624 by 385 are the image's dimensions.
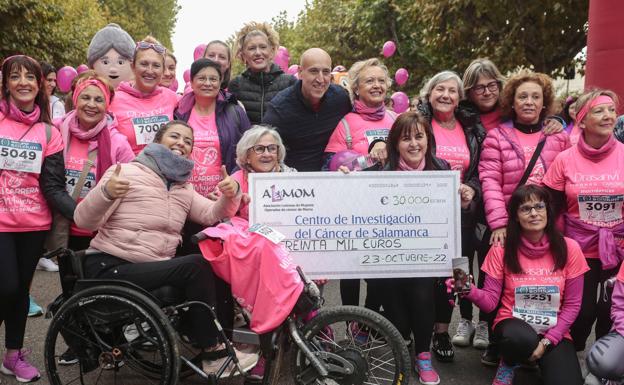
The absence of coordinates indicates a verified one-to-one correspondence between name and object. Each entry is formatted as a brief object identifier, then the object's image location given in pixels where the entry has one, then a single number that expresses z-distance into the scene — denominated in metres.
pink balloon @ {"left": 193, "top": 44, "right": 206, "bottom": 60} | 7.38
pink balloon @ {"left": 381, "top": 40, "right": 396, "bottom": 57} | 15.60
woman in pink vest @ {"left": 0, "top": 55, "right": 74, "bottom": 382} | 3.64
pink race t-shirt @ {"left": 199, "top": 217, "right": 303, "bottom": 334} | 3.17
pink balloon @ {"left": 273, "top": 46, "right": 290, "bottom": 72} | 9.40
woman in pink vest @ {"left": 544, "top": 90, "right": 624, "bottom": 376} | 3.68
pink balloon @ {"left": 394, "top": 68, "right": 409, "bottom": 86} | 13.36
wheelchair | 3.12
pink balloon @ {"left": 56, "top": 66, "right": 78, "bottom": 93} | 8.95
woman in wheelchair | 3.26
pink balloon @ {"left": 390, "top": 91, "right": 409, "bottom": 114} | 10.69
